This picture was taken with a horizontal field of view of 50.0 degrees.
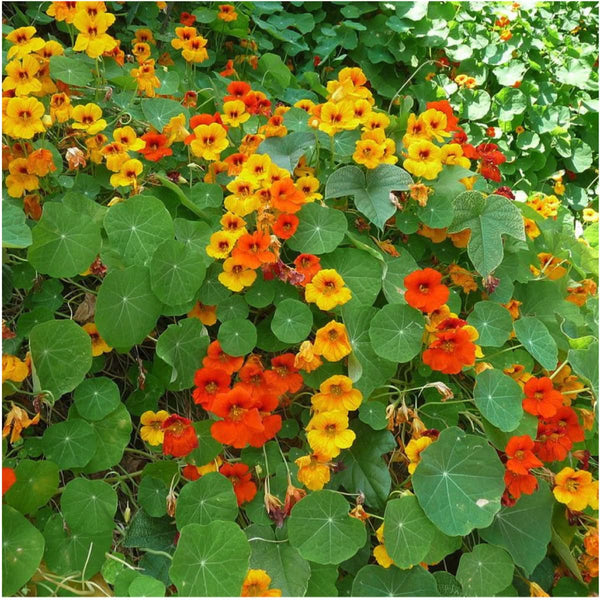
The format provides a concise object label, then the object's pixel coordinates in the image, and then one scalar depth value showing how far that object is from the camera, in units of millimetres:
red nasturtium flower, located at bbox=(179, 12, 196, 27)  2521
